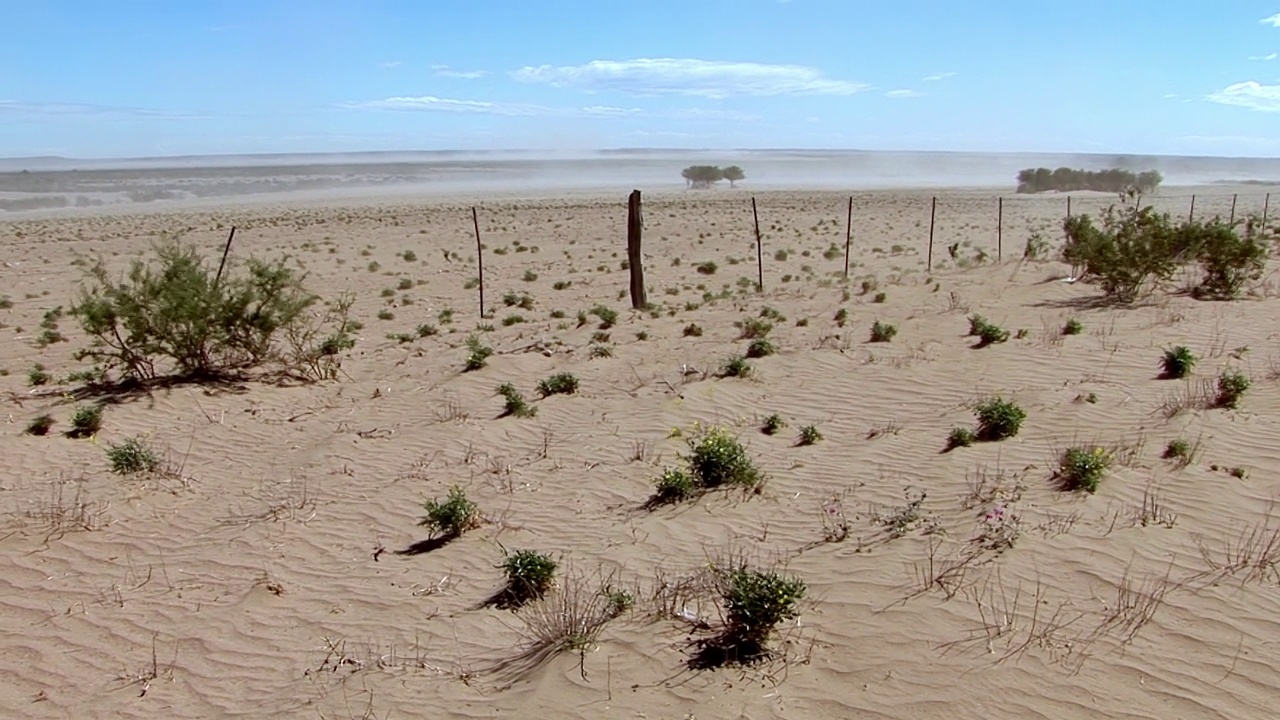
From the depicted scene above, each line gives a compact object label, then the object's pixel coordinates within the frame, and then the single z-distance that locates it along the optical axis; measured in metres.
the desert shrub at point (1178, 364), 9.52
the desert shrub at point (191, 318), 11.14
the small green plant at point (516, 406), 9.84
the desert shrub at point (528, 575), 5.50
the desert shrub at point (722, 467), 7.20
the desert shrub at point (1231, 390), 8.22
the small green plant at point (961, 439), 7.83
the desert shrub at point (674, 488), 7.05
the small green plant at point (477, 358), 11.90
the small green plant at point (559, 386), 10.67
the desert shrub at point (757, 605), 4.48
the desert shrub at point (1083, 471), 6.34
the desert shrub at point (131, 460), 7.80
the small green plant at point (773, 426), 8.86
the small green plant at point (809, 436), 8.42
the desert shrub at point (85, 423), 9.30
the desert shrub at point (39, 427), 9.29
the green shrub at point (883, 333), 12.62
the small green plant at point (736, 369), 10.88
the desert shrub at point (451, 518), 6.56
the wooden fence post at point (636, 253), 16.22
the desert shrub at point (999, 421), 7.95
